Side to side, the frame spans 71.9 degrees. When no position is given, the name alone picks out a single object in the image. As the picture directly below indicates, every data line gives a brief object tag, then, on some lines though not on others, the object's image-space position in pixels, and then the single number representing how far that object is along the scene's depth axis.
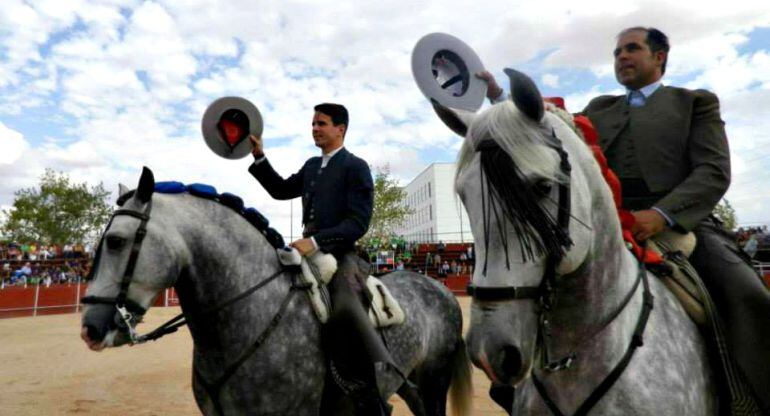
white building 69.81
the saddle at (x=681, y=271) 2.20
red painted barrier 18.98
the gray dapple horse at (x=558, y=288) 1.60
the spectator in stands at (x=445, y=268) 28.85
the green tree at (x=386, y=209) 43.03
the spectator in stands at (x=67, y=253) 26.23
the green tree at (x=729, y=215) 44.03
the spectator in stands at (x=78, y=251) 26.00
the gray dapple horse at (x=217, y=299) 2.90
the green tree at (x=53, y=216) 44.69
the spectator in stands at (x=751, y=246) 15.41
